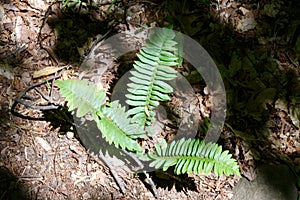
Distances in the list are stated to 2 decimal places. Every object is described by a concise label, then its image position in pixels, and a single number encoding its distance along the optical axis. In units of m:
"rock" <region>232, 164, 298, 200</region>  3.21
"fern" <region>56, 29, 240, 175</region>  2.82
